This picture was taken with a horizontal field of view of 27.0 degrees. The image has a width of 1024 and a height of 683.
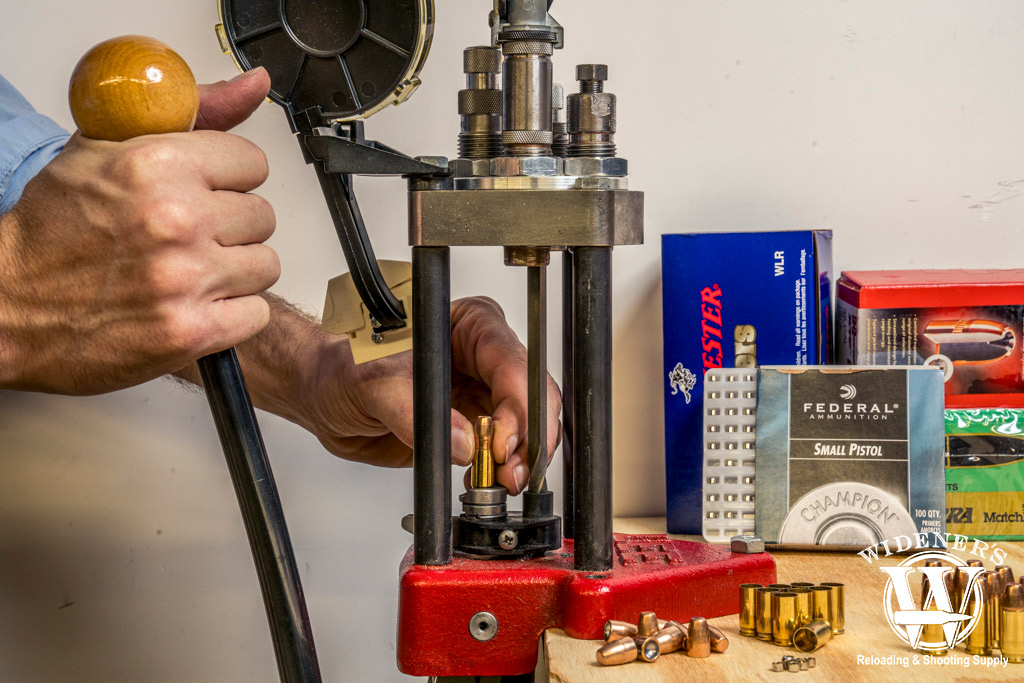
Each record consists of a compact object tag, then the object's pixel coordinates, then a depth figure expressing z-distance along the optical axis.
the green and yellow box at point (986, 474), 1.13
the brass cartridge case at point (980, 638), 0.92
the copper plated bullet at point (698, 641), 0.92
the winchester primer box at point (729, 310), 1.17
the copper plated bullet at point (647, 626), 0.92
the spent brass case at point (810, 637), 0.92
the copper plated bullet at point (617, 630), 0.91
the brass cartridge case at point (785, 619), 0.93
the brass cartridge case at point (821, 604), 0.94
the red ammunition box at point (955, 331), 1.14
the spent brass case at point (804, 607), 0.93
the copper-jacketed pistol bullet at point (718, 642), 0.93
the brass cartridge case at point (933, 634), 0.93
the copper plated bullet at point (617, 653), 0.90
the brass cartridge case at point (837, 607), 0.94
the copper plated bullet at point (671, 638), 0.92
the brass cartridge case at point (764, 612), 0.94
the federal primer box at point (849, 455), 1.09
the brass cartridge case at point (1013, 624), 0.91
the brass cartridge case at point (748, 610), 0.94
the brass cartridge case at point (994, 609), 0.92
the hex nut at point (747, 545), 1.00
